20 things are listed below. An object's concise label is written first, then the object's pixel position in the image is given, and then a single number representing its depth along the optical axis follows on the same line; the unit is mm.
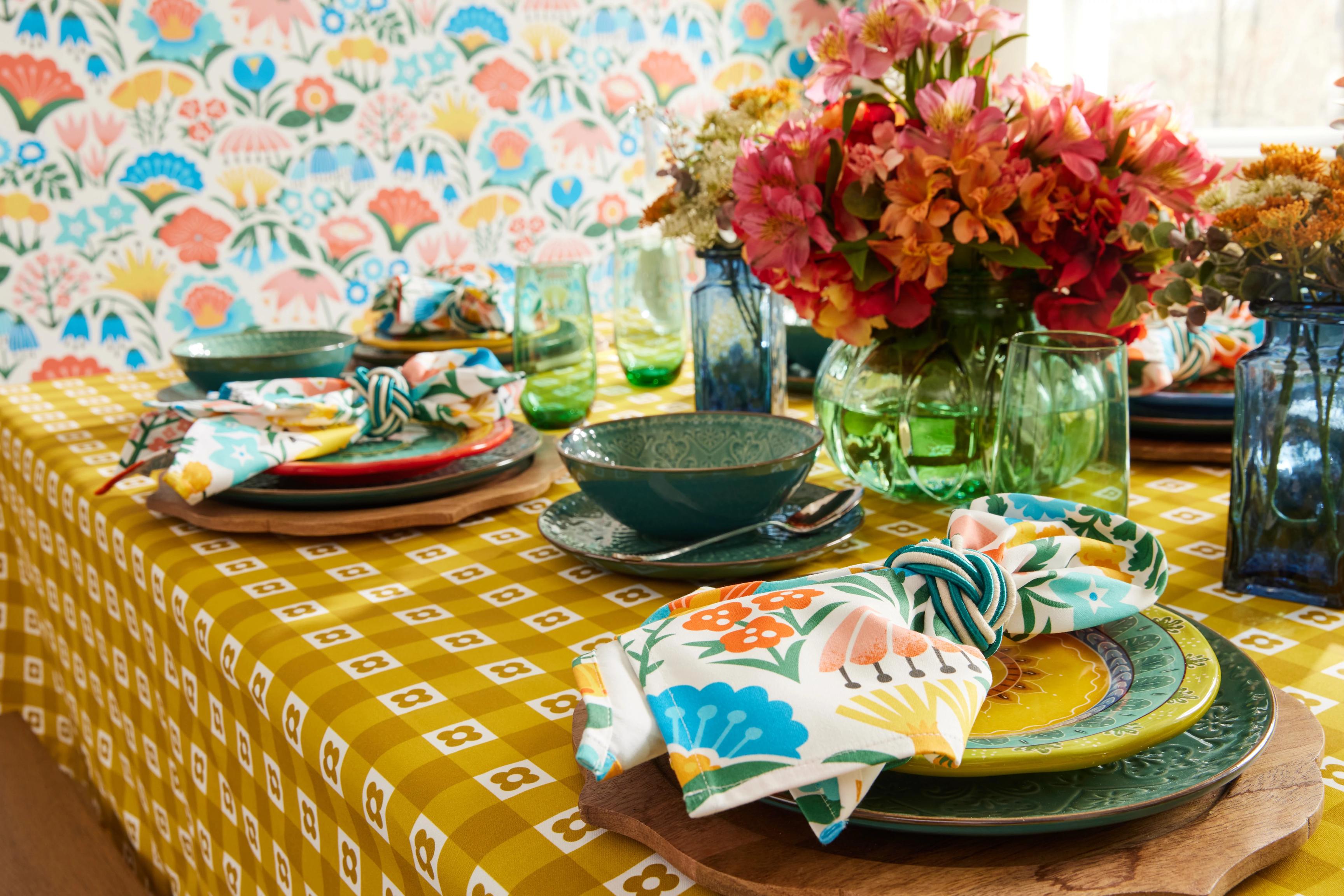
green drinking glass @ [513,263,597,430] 1259
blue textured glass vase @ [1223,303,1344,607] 699
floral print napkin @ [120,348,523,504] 936
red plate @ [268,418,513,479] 981
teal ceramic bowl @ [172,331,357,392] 1322
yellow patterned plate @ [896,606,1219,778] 442
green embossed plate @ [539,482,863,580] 767
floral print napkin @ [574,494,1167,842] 416
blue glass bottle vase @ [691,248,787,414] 1213
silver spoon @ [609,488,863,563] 848
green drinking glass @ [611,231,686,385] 1452
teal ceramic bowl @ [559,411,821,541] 785
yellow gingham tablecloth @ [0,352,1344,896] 512
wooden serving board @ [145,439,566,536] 924
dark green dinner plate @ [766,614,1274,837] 423
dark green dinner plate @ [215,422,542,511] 947
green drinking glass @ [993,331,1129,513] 724
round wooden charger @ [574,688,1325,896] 415
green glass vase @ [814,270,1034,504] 938
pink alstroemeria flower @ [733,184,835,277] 885
